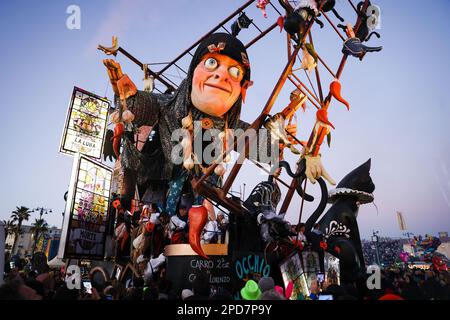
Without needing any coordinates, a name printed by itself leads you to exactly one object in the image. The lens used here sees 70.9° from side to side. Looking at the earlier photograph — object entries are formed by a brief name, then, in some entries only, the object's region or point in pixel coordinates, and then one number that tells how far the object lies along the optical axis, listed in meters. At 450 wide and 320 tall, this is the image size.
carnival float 6.04
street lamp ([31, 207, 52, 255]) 36.25
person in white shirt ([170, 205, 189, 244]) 7.26
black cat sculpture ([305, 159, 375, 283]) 7.25
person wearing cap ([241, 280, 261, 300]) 3.43
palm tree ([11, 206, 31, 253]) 39.03
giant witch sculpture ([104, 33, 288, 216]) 8.59
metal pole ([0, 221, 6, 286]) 4.17
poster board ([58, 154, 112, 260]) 7.83
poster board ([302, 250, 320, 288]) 5.67
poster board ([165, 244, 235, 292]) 5.59
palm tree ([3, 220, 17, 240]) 39.05
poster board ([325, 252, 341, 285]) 6.68
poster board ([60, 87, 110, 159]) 9.59
